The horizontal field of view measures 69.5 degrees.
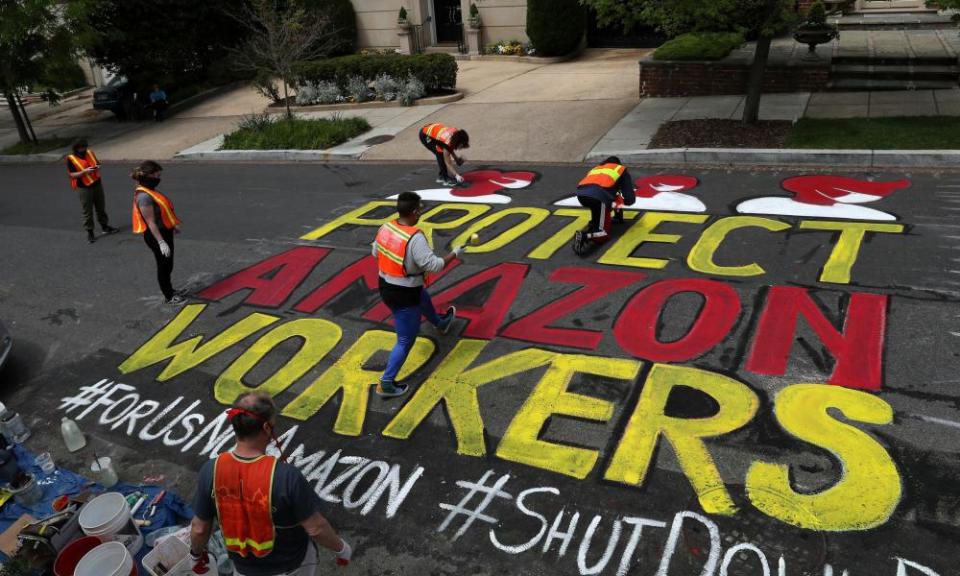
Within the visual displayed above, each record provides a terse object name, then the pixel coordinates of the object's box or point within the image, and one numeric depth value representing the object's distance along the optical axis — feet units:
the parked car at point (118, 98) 75.05
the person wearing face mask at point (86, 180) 35.76
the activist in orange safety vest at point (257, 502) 10.61
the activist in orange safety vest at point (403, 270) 18.97
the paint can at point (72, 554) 12.25
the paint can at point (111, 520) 12.81
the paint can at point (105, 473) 17.01
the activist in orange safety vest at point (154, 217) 25.94
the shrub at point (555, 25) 72.38
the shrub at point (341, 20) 83.87
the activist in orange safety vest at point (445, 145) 37.11
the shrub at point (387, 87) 62.54
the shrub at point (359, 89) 63.98
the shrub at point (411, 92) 61.46
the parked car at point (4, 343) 23.76
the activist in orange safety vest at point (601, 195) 27.22
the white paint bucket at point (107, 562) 11.64
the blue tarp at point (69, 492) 14.29
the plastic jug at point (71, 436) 19.35
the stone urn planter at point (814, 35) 46.88
